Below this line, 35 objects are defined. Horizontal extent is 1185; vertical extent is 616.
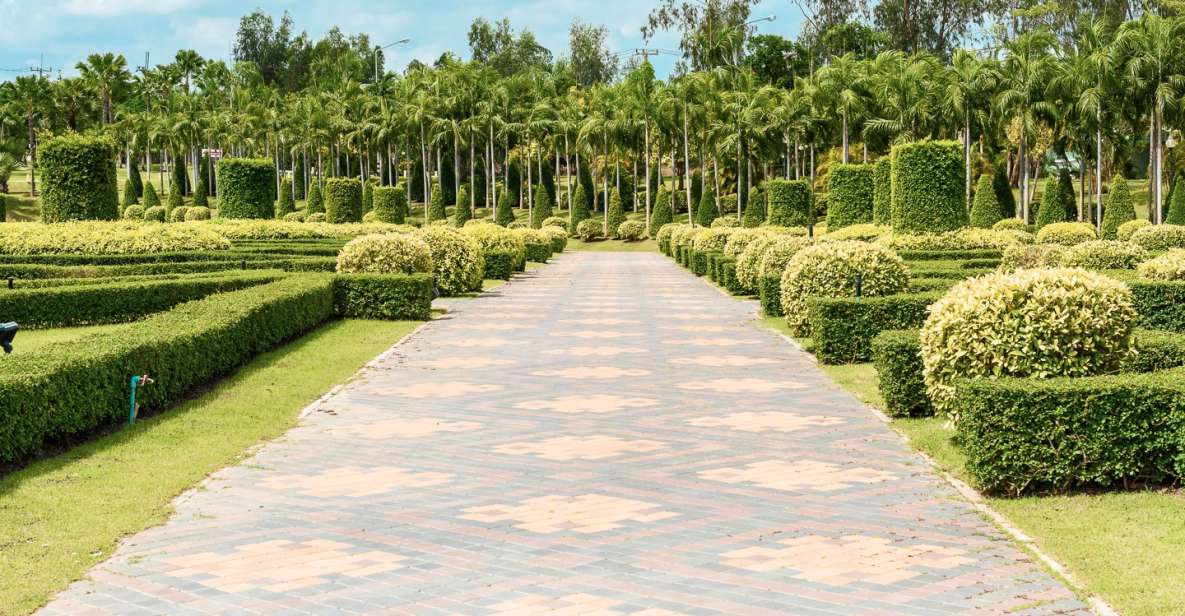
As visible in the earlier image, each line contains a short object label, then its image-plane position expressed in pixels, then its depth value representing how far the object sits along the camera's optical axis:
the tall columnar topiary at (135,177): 92.71
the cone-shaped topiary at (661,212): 72.19
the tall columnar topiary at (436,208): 76.50
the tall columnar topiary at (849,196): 40.75
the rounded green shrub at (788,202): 47.62
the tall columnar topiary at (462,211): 75.56
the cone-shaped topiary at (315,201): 76.75
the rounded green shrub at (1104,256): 21.66
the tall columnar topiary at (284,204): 83.06
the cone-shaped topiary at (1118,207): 50.57
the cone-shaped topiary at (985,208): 48.62
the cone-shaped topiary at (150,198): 83.50
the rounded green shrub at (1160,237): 38.38
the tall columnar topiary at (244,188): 41.38
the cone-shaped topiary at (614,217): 75.50
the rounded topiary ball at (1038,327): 9.54
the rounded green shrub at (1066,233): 40.90
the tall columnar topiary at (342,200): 52.94
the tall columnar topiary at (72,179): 32.06
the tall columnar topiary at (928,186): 30.23
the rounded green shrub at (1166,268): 17.05
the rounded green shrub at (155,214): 69.12
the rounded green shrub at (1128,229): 43.56
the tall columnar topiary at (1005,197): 60.34
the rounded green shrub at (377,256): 24.45
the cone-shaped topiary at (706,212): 70.62
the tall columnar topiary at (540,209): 76.62
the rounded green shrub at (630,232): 73.94
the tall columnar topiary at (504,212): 75.25
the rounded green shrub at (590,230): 74.14
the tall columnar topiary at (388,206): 58.06
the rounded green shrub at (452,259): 28.30
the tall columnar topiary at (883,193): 34.47
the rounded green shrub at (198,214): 72.69
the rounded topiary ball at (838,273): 17.59
